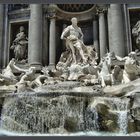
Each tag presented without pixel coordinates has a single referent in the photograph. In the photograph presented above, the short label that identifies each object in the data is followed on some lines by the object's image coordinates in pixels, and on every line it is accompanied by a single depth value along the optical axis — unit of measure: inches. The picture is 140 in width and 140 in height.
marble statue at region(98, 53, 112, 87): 478.5
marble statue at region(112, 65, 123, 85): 482.8
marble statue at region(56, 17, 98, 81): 544.6
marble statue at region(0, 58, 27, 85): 525.6
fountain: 360.1
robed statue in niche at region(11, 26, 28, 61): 650.6
